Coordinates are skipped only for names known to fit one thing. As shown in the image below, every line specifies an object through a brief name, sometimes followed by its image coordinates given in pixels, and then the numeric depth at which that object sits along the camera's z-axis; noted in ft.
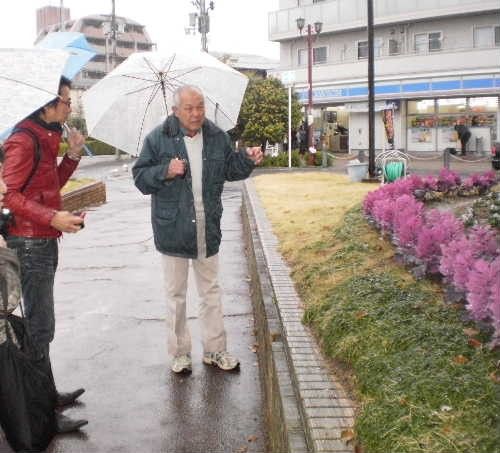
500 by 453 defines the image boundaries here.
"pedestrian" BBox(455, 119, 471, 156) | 108.68
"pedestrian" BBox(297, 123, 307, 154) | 111.14
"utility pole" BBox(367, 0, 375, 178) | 56.44
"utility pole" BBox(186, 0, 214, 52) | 114.73
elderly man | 14.97
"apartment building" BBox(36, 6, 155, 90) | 320.93
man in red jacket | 12.34
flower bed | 11.73
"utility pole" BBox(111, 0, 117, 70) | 154.49
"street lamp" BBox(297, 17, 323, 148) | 106.42
